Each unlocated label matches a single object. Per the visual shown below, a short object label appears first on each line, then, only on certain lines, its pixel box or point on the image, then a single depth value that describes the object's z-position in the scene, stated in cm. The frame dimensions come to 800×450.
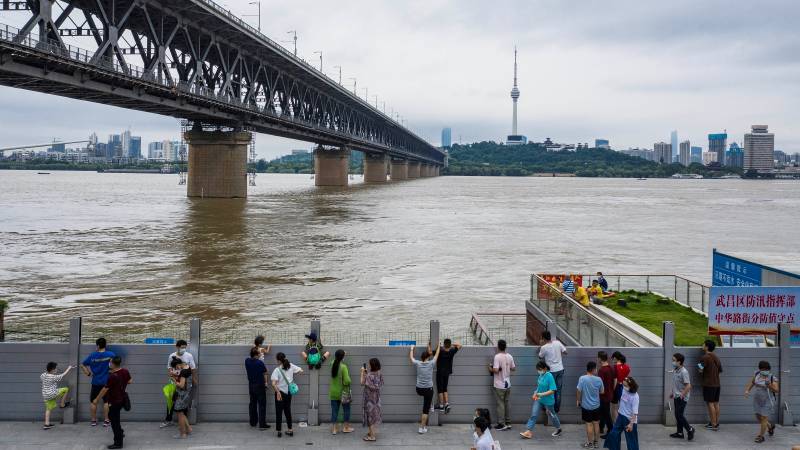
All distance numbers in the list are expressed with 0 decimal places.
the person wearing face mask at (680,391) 1197
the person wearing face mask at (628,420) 1109
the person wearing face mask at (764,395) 1201
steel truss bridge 4609
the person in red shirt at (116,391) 1123
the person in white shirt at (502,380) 1245
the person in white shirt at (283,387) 1205
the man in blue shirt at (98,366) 1202
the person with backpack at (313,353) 1248
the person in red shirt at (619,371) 1206
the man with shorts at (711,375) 1235
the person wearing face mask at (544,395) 1212
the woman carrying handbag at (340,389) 1216
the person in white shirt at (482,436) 895
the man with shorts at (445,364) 1255
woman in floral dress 1200
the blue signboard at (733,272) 1902
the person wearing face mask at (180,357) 1206
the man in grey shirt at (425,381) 1230
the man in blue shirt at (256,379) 1212
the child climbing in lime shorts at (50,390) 1195
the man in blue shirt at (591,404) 1173
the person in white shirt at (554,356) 1246
